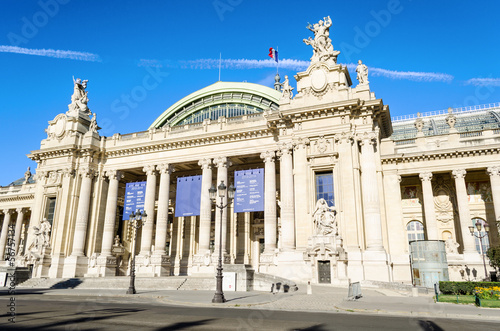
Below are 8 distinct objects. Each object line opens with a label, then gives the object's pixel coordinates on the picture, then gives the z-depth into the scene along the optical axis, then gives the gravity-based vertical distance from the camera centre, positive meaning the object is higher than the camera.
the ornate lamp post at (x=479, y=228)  26.72 +2.27
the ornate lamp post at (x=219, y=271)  17.89 -0.73
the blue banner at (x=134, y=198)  40.19 +6.13
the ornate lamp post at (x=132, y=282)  24.23 -1.68
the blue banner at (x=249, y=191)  34.31 +5.92
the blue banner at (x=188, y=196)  37.72 +5.91
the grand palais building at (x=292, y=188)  30.25 +6.52
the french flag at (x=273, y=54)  50.82 +27.09
